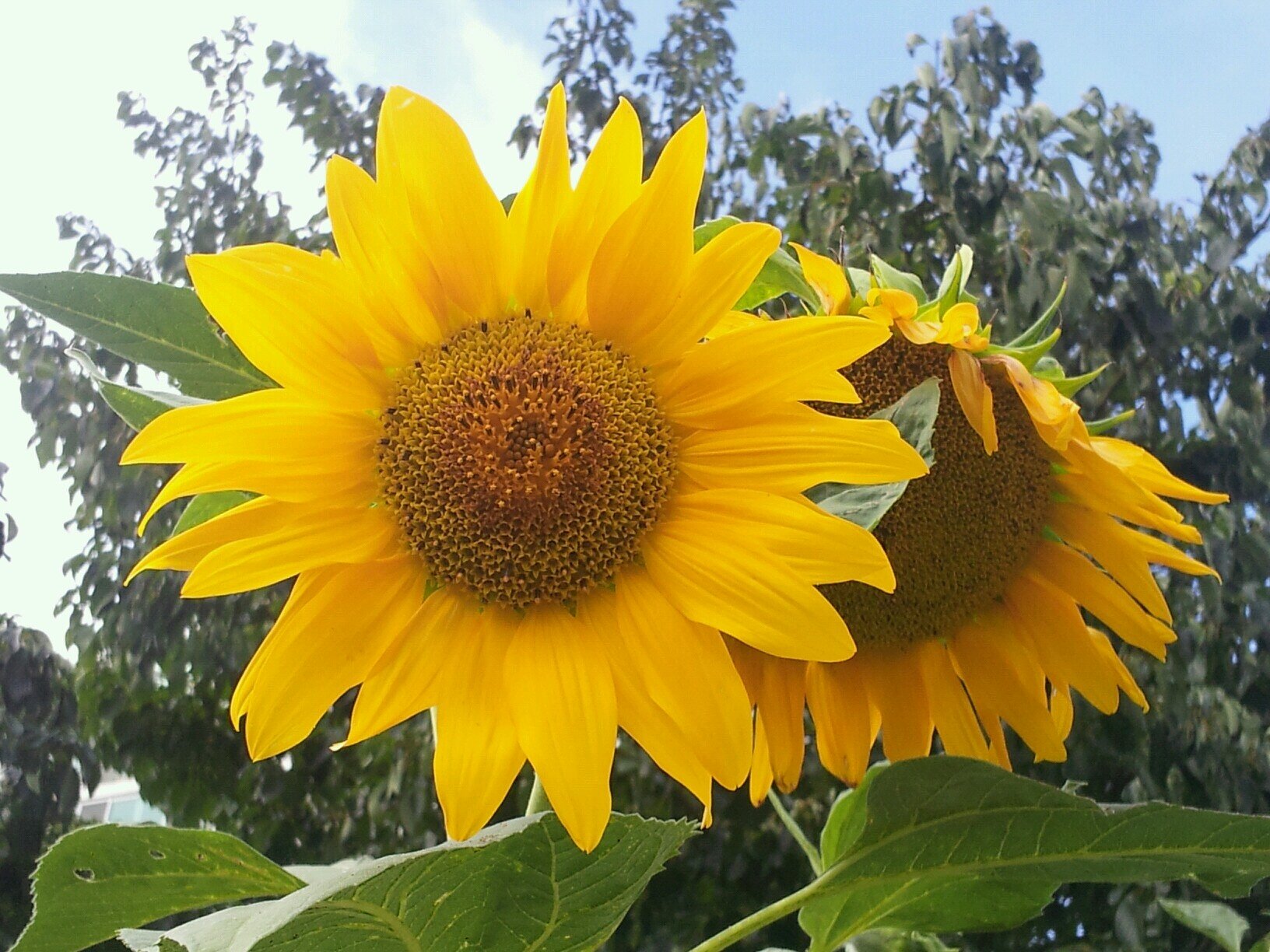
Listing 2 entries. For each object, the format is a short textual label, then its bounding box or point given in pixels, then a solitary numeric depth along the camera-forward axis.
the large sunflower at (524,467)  0.35
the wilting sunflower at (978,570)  0.47
